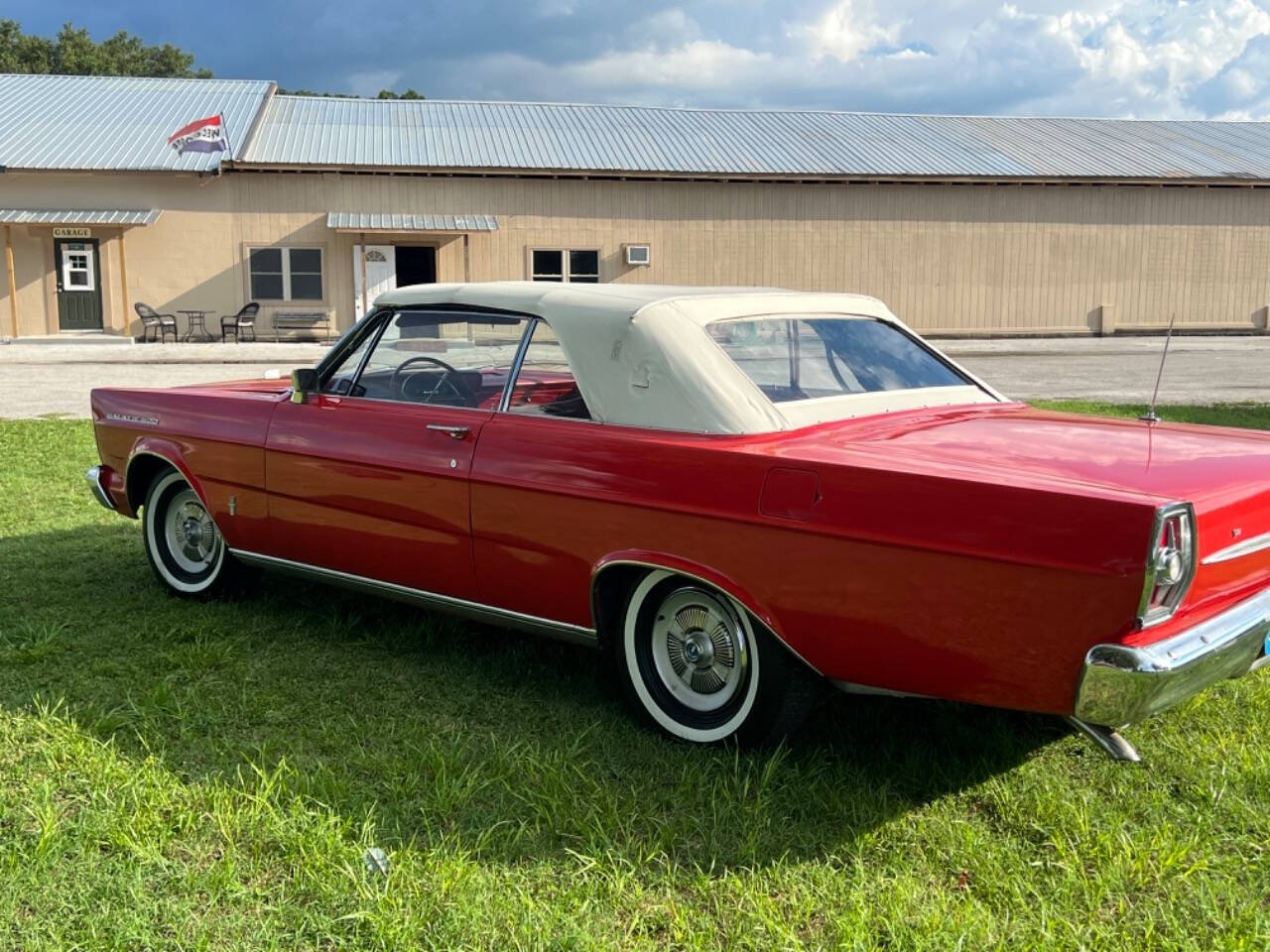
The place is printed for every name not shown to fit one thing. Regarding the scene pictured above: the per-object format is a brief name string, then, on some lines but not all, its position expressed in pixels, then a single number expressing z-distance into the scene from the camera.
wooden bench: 26.27
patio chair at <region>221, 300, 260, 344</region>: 25.52
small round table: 26.23
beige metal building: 26.23
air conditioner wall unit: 27.64
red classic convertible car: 2.84
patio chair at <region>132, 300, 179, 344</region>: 25.36
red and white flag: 26.47
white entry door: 26.61
